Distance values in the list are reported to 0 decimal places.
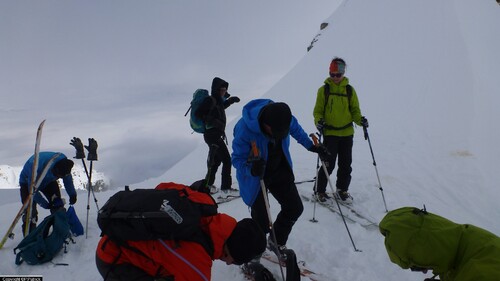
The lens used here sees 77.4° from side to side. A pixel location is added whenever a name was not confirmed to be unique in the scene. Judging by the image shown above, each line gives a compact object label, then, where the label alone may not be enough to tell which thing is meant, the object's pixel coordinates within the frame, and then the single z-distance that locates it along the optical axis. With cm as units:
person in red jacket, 247
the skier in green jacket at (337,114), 586
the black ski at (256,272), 382
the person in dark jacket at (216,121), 652
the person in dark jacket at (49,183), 573
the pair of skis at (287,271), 379
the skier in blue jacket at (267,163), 368
